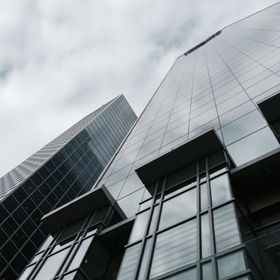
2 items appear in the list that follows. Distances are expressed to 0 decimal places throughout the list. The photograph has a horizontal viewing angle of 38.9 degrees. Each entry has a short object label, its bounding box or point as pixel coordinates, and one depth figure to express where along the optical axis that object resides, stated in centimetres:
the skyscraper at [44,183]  4328
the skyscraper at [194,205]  1022
